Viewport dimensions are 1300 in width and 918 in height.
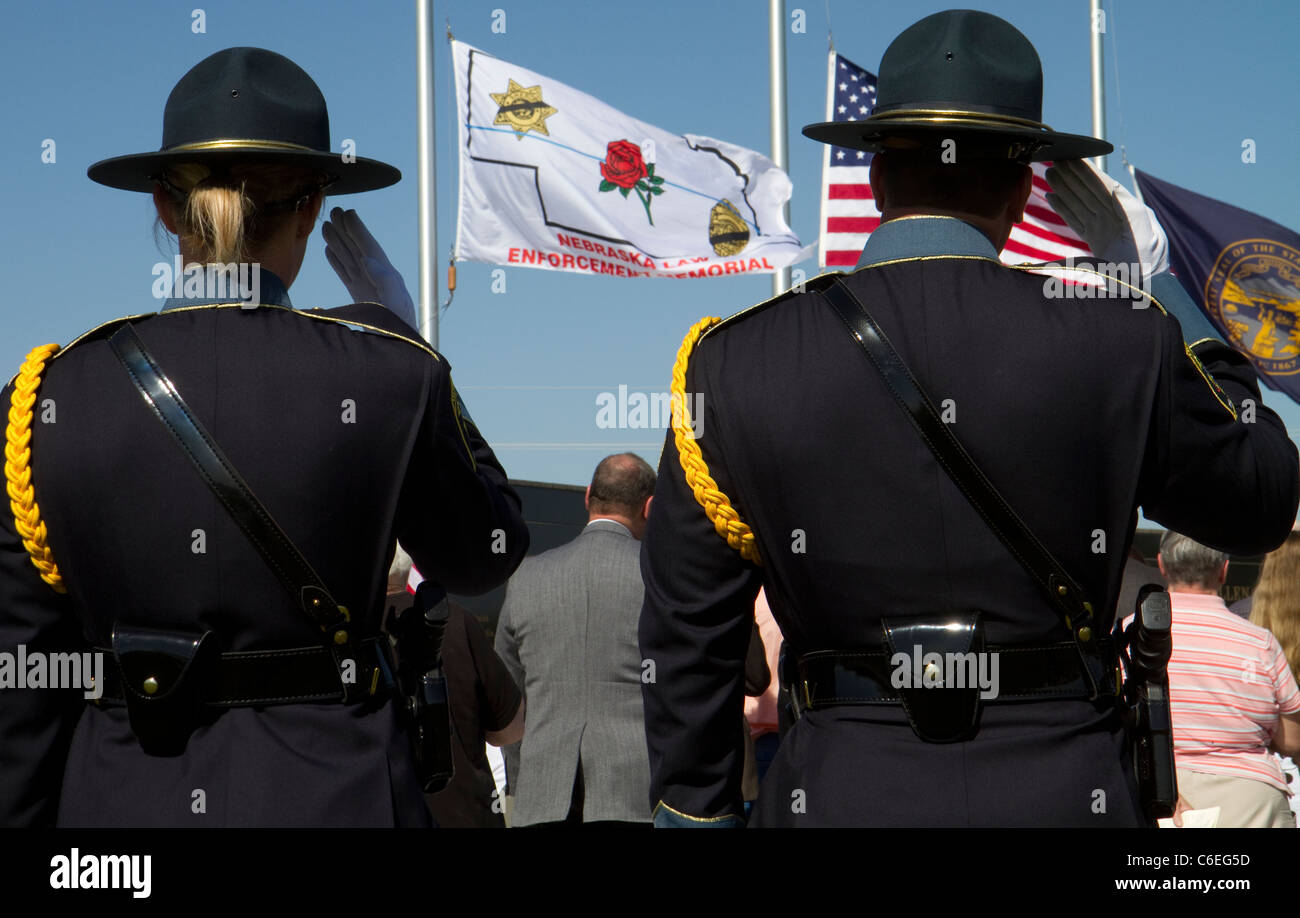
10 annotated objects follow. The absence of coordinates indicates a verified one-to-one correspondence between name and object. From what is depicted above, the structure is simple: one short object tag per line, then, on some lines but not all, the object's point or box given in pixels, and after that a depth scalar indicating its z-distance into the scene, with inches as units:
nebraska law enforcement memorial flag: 347.6
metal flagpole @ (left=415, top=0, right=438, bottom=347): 379.2
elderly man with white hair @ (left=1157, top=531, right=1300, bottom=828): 183.9
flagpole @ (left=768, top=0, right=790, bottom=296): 423.8
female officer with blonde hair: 90.2
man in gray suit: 202.8
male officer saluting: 86.2
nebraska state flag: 356.2
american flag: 306.5
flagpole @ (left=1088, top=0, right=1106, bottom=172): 555.5
